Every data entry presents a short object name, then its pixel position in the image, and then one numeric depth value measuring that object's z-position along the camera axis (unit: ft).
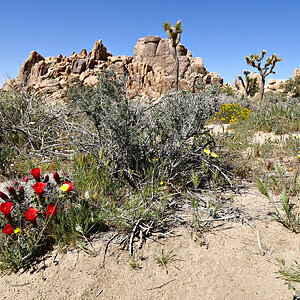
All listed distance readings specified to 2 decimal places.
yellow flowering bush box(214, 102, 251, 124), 24.58
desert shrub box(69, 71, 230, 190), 8.38
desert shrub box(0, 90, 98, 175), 10.61
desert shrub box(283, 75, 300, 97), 87.81
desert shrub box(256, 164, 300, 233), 6.41
